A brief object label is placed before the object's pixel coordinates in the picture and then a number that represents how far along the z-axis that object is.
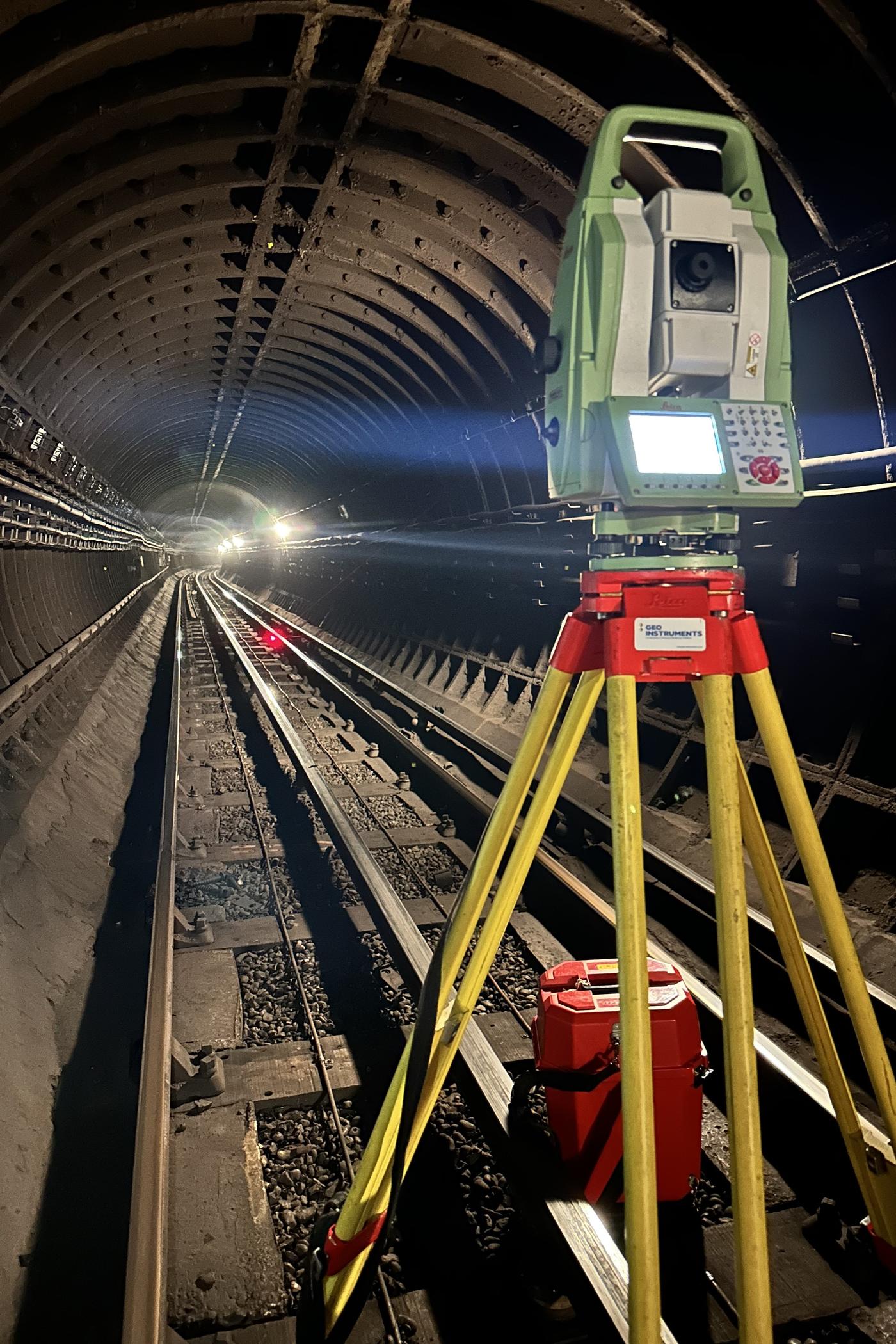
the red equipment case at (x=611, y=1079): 2.90
